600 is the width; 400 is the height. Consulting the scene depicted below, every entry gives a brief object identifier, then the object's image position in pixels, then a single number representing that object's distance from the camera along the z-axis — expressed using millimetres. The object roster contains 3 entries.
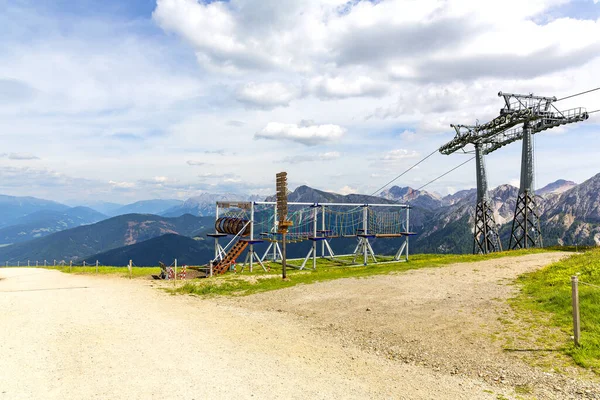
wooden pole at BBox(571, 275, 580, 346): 11016
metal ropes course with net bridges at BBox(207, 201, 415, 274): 39375
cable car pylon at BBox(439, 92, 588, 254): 37625
